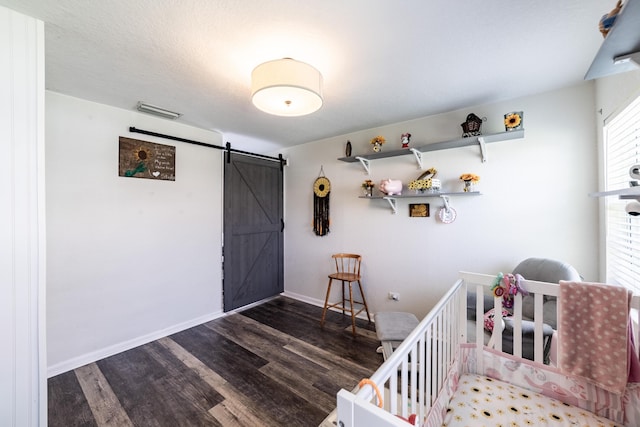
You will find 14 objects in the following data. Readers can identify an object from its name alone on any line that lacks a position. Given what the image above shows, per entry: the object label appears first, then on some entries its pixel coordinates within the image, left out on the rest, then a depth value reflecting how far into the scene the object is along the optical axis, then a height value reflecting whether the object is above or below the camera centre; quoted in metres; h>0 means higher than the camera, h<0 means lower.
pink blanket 1.08 -0.56
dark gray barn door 3.38 -0.28
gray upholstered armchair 1.63 -0.73
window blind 1.42 +0.06
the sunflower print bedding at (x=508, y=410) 1.08 -0.91
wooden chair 3.02 -0.79
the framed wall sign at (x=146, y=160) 2.49 +0.55
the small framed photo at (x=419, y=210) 2.75 +0.02
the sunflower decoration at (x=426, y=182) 2.53 +0.31
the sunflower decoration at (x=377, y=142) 2.90 +0.82
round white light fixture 1.42 +0.74
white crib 0.72 -0.71
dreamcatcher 3.59 +0.11
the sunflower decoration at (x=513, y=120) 2.05 +0.76
